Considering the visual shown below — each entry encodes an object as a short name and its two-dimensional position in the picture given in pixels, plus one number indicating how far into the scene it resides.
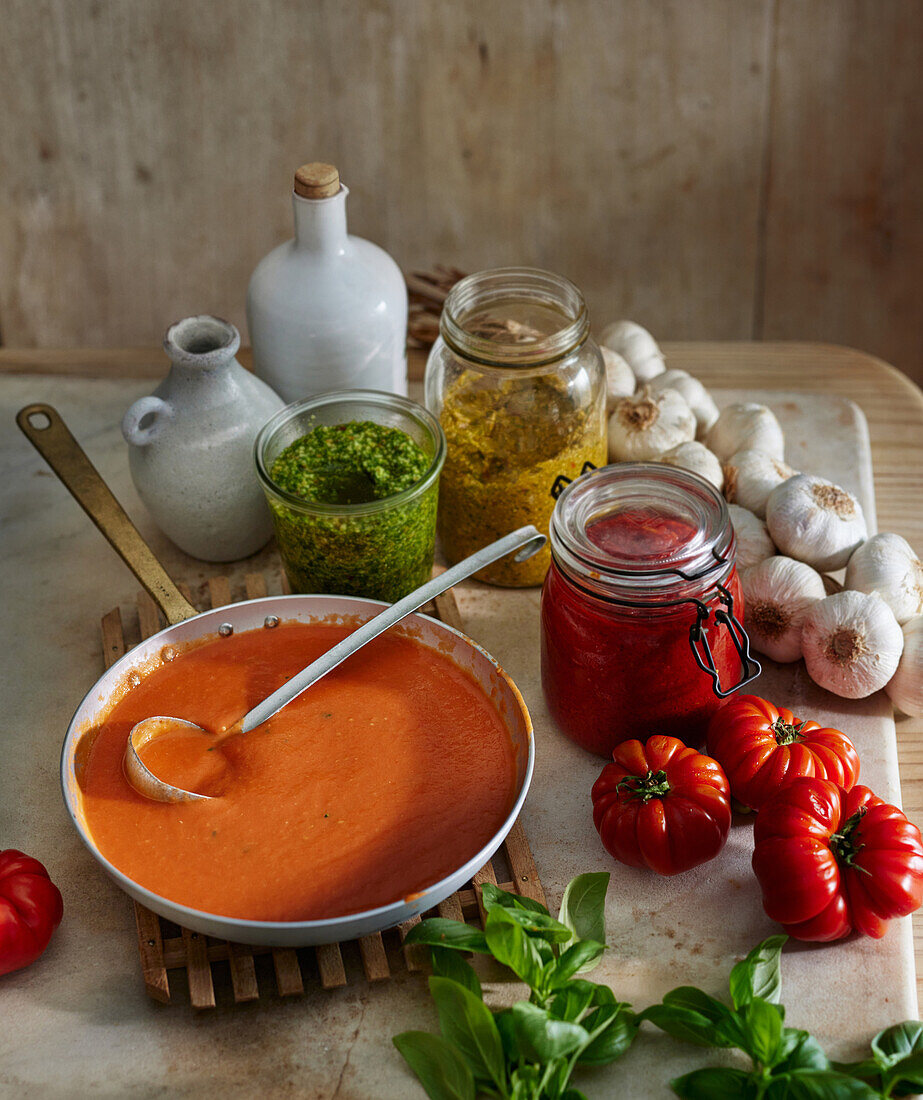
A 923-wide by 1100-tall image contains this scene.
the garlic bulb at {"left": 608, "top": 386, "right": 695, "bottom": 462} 1.79
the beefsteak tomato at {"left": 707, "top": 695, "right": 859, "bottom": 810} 1.29
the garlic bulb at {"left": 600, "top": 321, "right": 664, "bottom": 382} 2.01
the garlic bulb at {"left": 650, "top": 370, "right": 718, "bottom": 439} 1.90
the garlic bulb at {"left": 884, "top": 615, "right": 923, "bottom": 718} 1.47
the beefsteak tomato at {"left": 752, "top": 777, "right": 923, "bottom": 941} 1.16
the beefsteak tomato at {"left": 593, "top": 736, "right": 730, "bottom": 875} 1.24
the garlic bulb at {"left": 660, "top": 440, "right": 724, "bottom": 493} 1.70
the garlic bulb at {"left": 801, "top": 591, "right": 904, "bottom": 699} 1.45
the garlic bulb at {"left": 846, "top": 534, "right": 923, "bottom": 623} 1.50
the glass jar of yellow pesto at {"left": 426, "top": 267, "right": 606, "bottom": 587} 1.58
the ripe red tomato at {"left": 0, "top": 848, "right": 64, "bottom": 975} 1.17
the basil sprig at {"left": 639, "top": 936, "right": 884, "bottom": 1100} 1.01
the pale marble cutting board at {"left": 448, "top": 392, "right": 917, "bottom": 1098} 1.17
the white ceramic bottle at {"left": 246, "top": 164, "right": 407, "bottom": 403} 1.71
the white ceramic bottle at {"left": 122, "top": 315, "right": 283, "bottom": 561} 1.64
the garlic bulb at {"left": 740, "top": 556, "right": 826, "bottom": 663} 1.52
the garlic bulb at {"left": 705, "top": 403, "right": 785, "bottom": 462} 1.79
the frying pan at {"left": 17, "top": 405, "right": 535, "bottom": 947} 1.15
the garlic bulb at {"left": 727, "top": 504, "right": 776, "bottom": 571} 1.61
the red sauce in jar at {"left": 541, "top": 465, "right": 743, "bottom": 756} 1.30
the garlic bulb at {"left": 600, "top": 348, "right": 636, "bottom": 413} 1.91
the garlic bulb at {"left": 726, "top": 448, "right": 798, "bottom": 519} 1.70
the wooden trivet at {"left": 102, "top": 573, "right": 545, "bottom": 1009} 1.18
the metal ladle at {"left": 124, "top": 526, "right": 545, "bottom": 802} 1.28
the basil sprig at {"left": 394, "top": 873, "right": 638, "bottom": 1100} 1.04
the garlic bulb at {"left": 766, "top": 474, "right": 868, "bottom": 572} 1.58
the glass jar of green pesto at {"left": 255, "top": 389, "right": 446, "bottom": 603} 1.50
